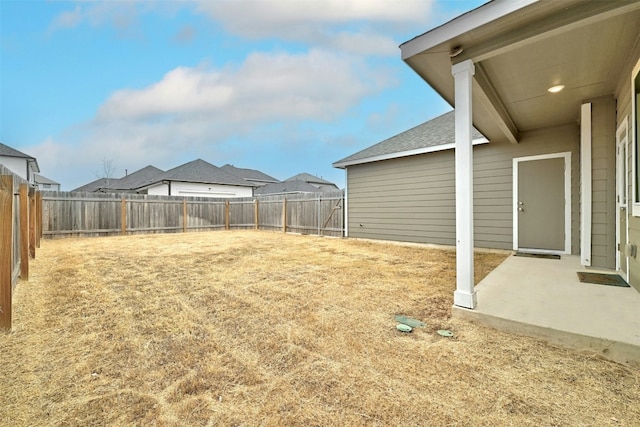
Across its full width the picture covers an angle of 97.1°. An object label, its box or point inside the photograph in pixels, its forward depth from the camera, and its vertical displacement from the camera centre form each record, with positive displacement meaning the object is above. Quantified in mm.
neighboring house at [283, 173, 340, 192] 28800 +2943
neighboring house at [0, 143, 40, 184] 16094 +3117
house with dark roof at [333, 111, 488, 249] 7070 +597
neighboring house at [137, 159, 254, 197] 16156 +1662
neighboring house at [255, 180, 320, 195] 23125 +1906
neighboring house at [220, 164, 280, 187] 26092 +3382
